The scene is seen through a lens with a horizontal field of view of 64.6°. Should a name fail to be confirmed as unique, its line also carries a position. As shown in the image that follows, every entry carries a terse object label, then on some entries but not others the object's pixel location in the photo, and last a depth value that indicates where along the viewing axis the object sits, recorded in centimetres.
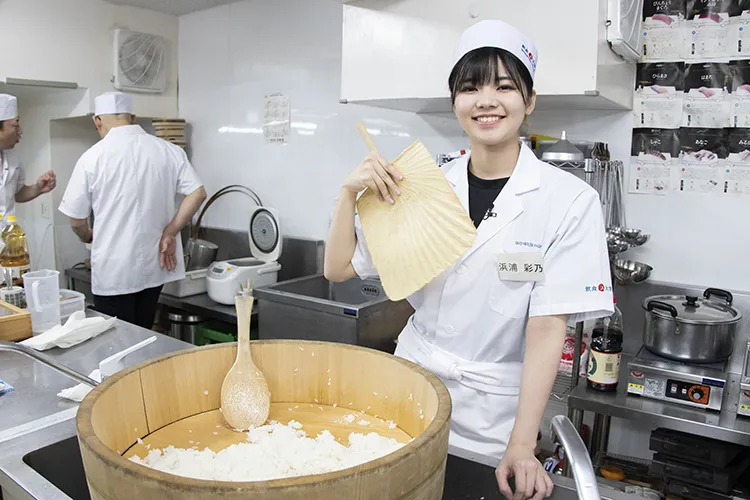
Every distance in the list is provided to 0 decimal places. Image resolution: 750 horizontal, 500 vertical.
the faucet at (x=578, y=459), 65
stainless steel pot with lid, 182
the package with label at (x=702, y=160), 204
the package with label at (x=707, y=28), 200
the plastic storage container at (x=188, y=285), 309
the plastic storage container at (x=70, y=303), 195
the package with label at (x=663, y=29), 206
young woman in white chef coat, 115
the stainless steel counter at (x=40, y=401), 95
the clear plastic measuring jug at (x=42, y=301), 176
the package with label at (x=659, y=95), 209
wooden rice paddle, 99
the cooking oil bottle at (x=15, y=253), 203
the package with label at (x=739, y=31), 196
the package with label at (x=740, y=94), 197
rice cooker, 288
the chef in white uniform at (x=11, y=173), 307
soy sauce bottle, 186
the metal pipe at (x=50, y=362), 132
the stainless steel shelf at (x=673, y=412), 165
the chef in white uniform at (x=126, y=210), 284
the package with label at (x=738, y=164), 199
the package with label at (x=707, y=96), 202
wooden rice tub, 60
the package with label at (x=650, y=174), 212
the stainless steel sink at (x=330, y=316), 229
